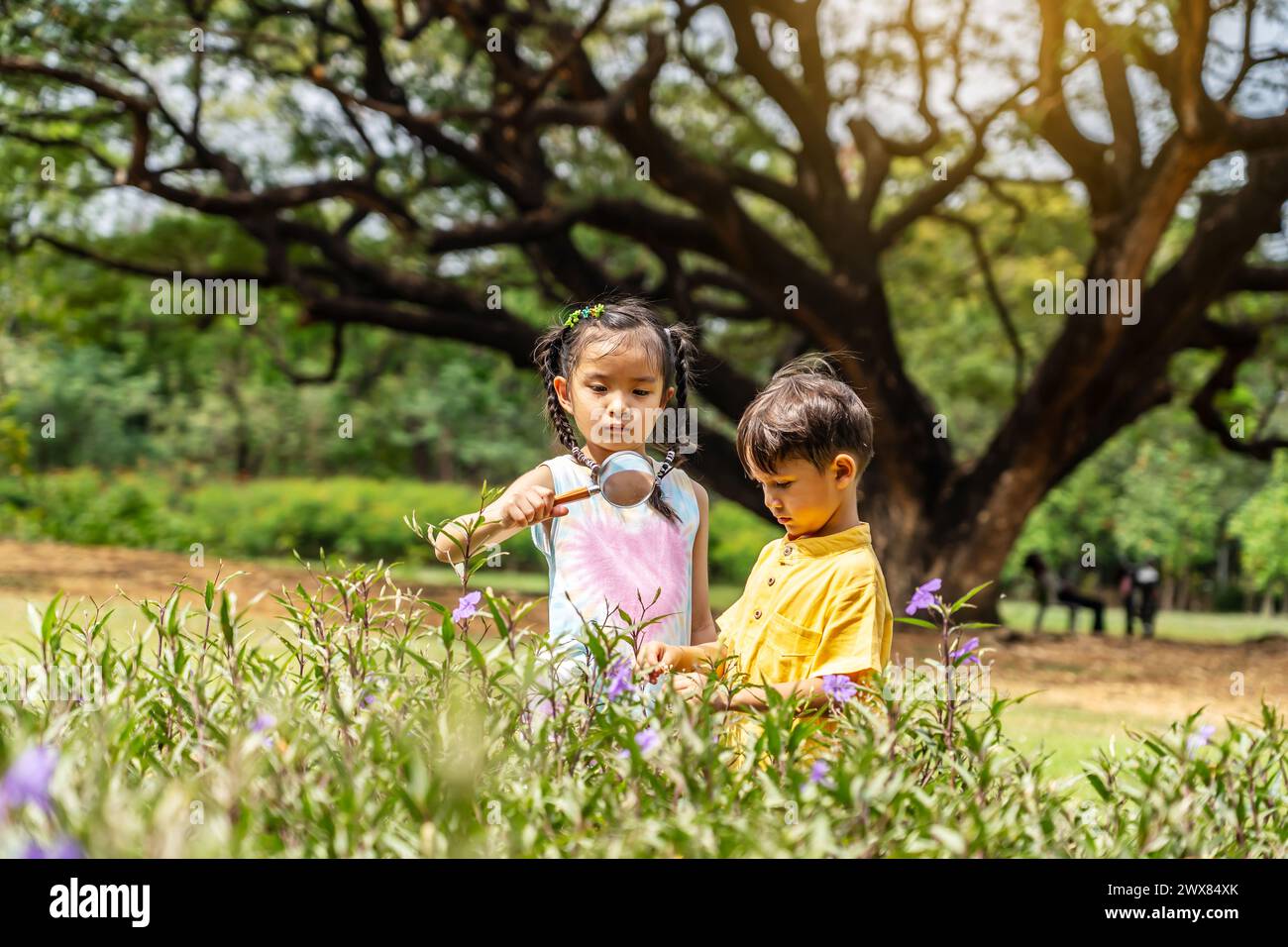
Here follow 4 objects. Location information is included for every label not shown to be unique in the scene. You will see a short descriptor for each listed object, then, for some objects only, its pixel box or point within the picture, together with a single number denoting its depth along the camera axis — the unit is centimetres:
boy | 224
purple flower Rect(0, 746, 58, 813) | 114
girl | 265
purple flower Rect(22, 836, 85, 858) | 121
